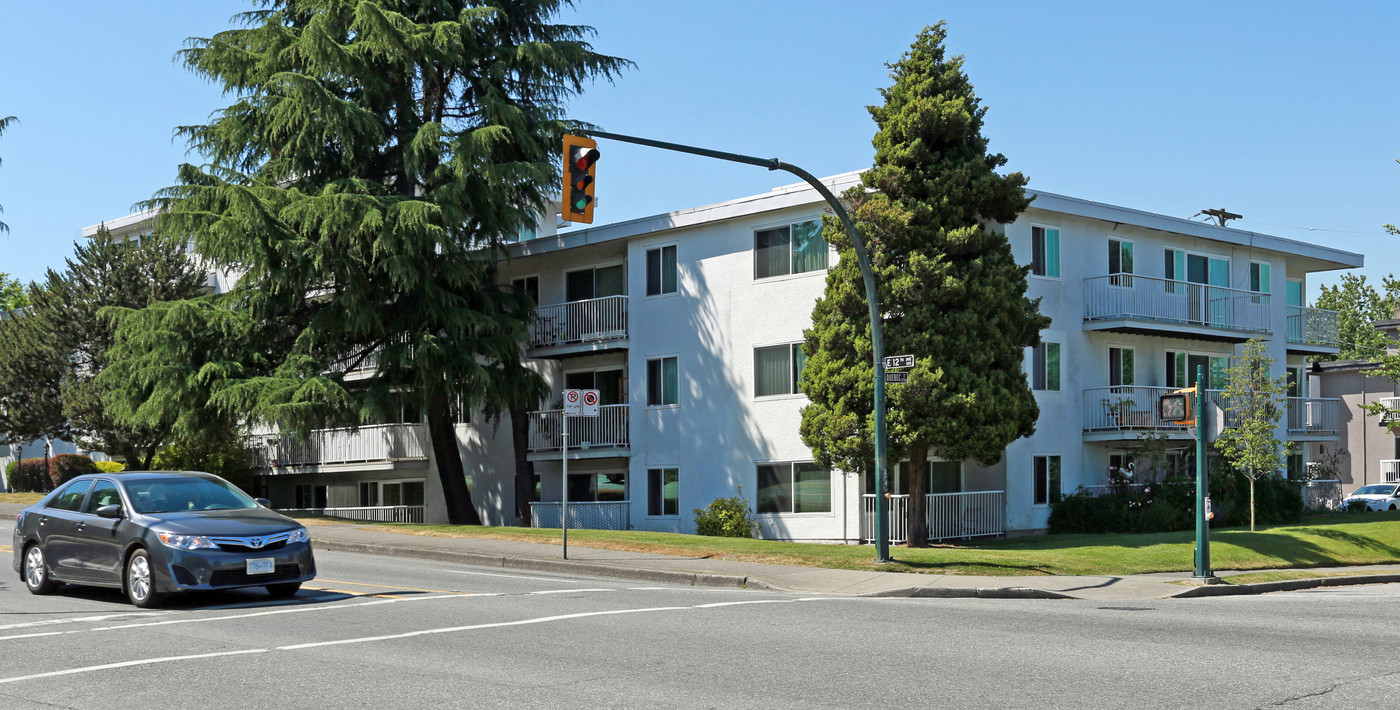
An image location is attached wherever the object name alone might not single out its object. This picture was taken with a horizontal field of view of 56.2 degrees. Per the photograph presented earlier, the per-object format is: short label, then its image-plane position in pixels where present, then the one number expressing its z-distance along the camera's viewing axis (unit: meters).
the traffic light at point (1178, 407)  18.80
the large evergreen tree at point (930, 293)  24.59
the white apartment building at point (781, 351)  30.42
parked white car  47.19
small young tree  28.44
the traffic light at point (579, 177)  15.93
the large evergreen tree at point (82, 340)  40.84
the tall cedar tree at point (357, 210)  30.80
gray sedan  13.53
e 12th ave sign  19.84
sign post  21.56
